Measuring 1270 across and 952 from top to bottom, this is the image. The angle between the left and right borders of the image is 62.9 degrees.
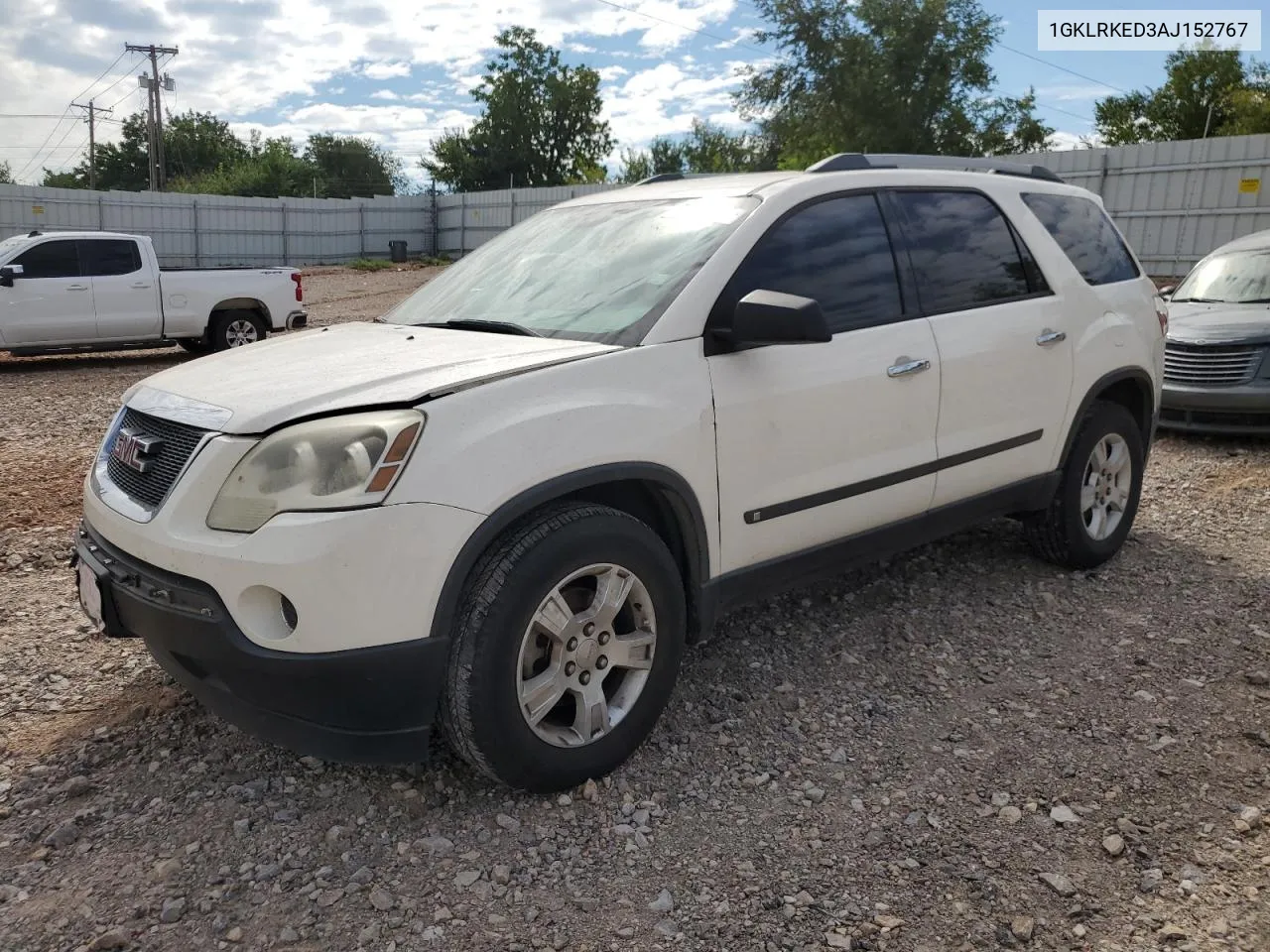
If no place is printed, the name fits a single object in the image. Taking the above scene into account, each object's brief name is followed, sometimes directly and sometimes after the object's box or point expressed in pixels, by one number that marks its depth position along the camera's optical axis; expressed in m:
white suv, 2.56
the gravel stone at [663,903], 2.53
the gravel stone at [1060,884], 2.59
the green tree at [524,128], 59.78
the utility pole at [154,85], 47.91
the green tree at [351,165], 66.31
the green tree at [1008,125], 37.44
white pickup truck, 12.30
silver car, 7.74
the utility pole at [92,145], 59.78
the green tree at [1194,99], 38.47
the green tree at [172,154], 68.62
